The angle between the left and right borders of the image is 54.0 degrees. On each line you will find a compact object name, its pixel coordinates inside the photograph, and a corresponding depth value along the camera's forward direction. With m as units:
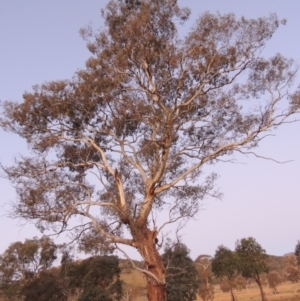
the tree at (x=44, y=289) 19.87
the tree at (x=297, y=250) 26.21
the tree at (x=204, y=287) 22.39
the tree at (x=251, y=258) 19.79
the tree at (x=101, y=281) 17.94
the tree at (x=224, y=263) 20.52
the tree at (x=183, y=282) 16.88
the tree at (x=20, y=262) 22.26
